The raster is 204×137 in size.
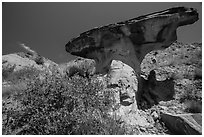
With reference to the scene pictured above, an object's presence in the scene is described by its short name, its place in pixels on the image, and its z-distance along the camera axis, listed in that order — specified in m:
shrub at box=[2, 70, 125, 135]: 2.98
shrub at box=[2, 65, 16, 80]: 9.98
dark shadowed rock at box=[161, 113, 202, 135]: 3.71
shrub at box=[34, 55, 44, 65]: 16.60
